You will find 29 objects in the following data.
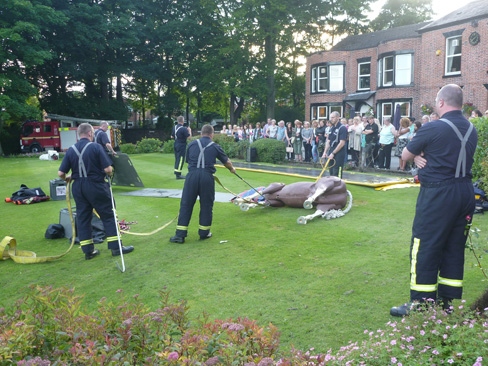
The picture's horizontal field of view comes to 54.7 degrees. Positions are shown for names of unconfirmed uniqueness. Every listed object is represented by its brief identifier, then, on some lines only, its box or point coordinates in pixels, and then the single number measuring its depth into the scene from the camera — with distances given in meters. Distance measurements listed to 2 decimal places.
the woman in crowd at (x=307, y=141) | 21.02
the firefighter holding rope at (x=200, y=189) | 8.32
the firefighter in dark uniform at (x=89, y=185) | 7.57
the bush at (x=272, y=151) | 21.80
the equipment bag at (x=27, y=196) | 12.71
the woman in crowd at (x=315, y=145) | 20.36
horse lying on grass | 9.42
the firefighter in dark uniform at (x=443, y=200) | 4.59
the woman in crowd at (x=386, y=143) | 17.09
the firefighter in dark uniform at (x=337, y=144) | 11.76
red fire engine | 35.69
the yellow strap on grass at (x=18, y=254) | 7.60
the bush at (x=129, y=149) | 33.44
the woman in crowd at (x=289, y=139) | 22.31
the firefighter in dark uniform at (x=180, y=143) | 15.70
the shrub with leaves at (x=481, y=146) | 10.62
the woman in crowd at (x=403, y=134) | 16.48
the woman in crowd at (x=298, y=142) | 21.84
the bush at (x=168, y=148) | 31.69
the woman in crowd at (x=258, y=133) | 25.47
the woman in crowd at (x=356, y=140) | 18.16
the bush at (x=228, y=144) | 24.70
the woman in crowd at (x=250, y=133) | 26.18
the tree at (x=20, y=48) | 30.97
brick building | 27.34
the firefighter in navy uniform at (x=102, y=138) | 13.12
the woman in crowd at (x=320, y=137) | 20.00
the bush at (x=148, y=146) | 33.25
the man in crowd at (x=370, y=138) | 17.80
